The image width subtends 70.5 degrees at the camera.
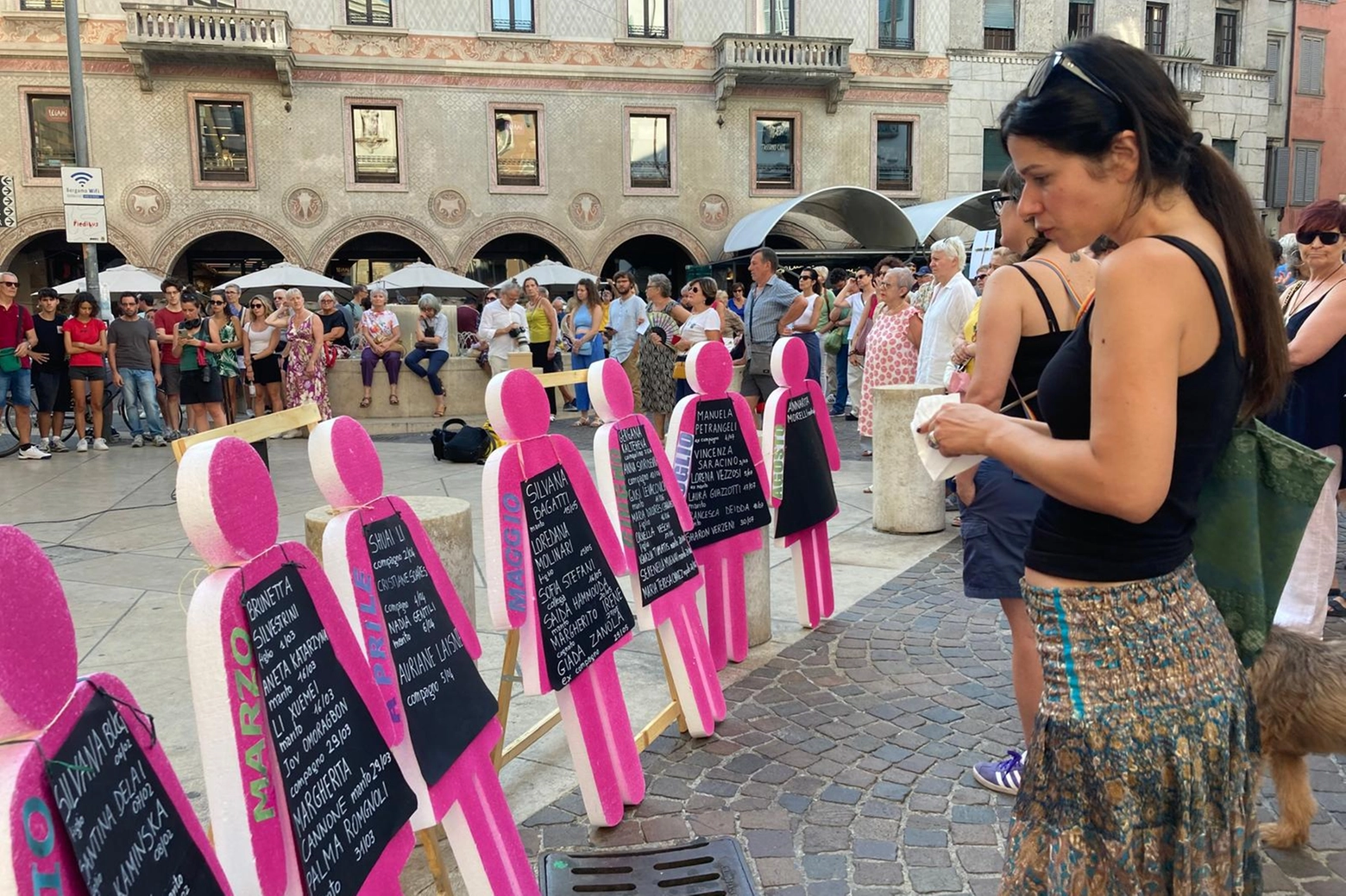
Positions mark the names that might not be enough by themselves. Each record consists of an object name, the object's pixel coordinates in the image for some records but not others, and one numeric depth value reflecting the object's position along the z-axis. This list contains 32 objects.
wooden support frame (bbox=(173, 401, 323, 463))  1.86
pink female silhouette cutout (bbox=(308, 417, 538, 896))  2.13
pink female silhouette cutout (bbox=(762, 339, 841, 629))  4.54
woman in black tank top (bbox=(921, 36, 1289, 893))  1.39
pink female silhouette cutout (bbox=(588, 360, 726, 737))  3.27
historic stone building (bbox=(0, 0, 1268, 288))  20.80
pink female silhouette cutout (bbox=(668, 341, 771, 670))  3.95
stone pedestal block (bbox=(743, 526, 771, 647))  4.44
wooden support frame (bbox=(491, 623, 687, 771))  2.90
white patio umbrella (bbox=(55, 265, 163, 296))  18.06
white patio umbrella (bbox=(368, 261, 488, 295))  18.98
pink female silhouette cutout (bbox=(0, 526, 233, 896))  1.14
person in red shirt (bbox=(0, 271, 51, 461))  10.00
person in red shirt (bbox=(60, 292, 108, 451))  10.66
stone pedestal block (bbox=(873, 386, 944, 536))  6.37
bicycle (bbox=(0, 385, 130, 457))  10.64
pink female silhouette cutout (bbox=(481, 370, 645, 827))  2.73
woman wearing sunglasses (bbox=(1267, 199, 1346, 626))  4.09
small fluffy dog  2.43
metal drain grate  2.63
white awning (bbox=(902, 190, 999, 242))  22.12
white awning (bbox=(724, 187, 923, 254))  21.98
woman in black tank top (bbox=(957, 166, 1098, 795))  2.64
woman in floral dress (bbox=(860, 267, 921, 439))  7.36
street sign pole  12.24
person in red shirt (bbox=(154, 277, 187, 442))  11.59
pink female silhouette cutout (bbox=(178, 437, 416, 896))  1.62
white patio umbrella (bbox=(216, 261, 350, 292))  17.70
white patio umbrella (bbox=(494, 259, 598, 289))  19.64
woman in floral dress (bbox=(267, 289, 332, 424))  11.57
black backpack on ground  9.57
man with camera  12.69
